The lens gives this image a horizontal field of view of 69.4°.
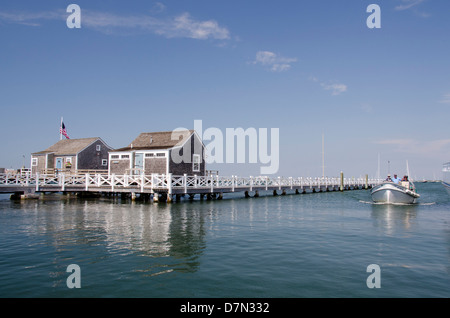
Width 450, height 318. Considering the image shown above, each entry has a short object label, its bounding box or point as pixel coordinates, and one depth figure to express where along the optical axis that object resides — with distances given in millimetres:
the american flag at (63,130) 46488
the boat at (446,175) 24697
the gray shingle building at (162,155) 32312
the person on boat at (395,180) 29920
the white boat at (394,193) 28567
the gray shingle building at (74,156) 40938
